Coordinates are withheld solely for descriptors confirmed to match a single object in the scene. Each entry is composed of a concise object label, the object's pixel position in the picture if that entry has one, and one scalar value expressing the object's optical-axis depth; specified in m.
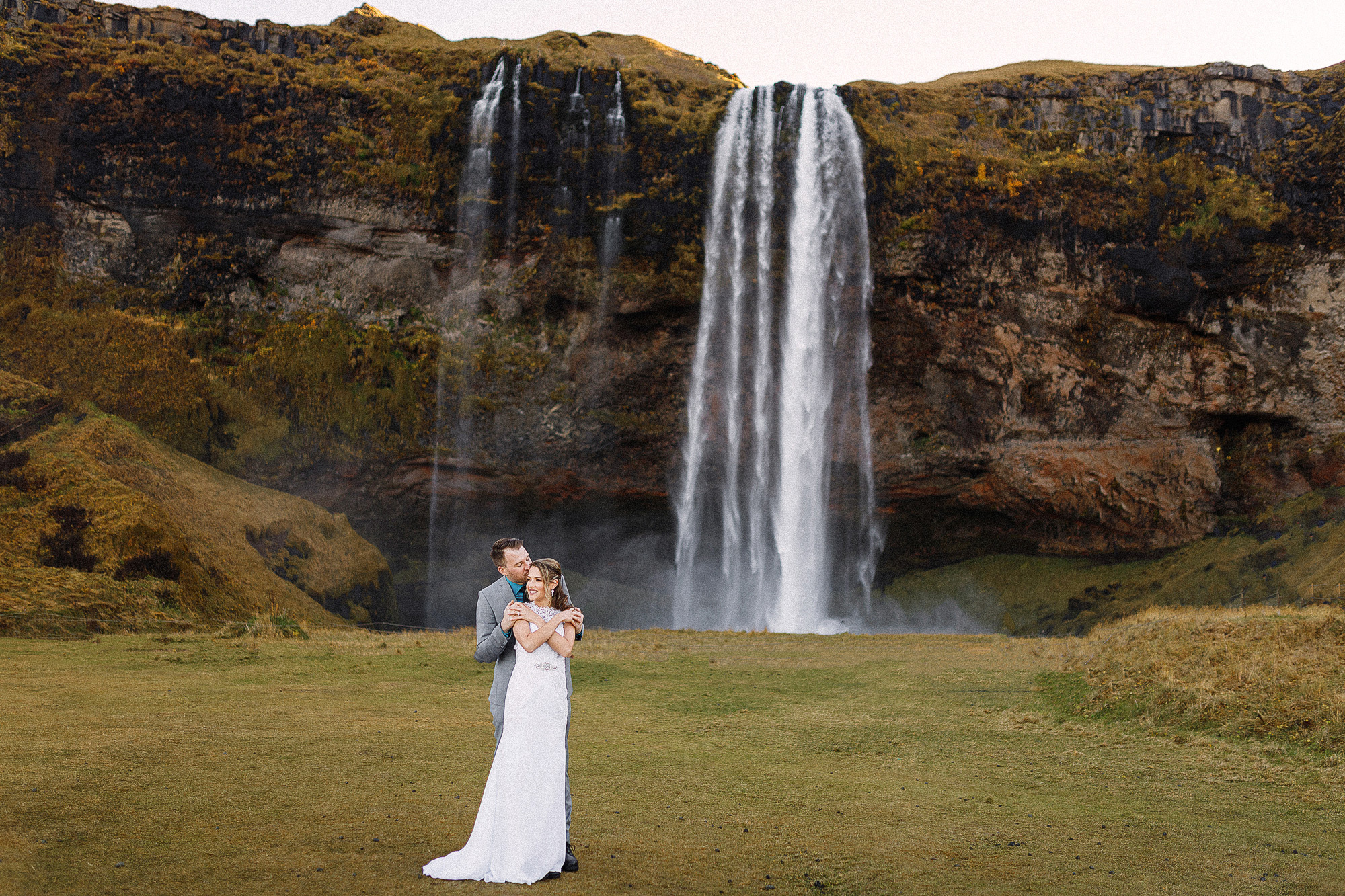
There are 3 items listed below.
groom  6.81
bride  6.42
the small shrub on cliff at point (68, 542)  24.30
